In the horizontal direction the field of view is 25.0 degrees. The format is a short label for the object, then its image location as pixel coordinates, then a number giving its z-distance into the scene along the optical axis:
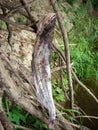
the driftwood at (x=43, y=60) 1.02
